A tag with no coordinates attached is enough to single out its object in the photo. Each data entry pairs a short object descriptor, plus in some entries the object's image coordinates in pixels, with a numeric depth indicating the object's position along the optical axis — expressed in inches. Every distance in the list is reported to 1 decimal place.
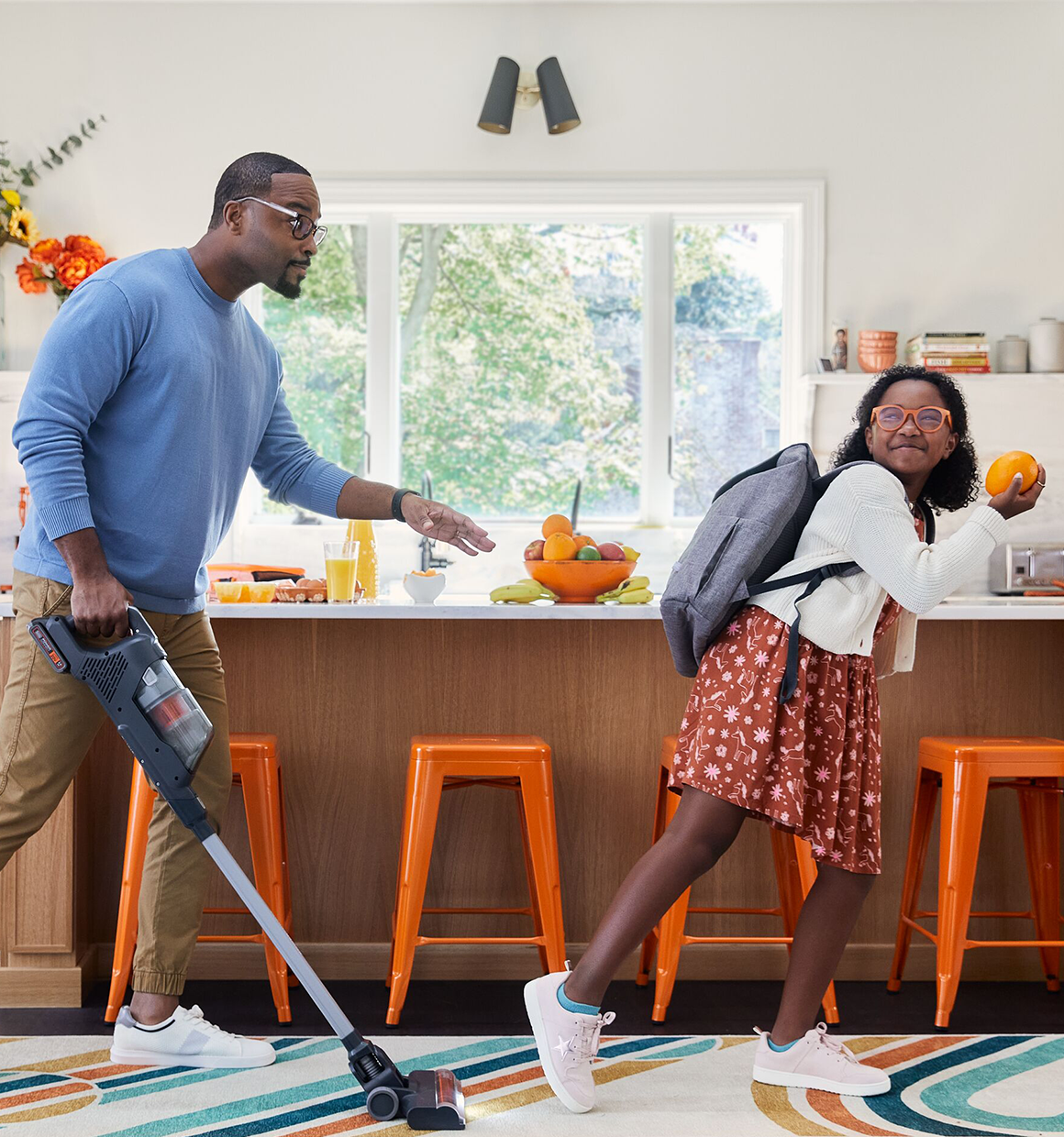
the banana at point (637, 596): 96.9
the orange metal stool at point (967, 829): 89.7
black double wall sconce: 156.4
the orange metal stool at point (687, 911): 89.7
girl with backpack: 71.4
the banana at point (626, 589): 98.3
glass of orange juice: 98.3
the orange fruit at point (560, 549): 99.2
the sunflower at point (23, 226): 158.7
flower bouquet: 158.4
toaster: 153.3
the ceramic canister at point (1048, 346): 159.9
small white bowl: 99.9
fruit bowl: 98.7
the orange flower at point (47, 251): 158.2
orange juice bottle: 108.4
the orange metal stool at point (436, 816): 87.0
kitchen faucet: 133.5
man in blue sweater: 69.3
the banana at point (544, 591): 98.3
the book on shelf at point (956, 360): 157.5
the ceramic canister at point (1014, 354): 160.7
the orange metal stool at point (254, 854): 88.5
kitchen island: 100.8
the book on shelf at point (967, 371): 158.1
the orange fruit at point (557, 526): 102.9
